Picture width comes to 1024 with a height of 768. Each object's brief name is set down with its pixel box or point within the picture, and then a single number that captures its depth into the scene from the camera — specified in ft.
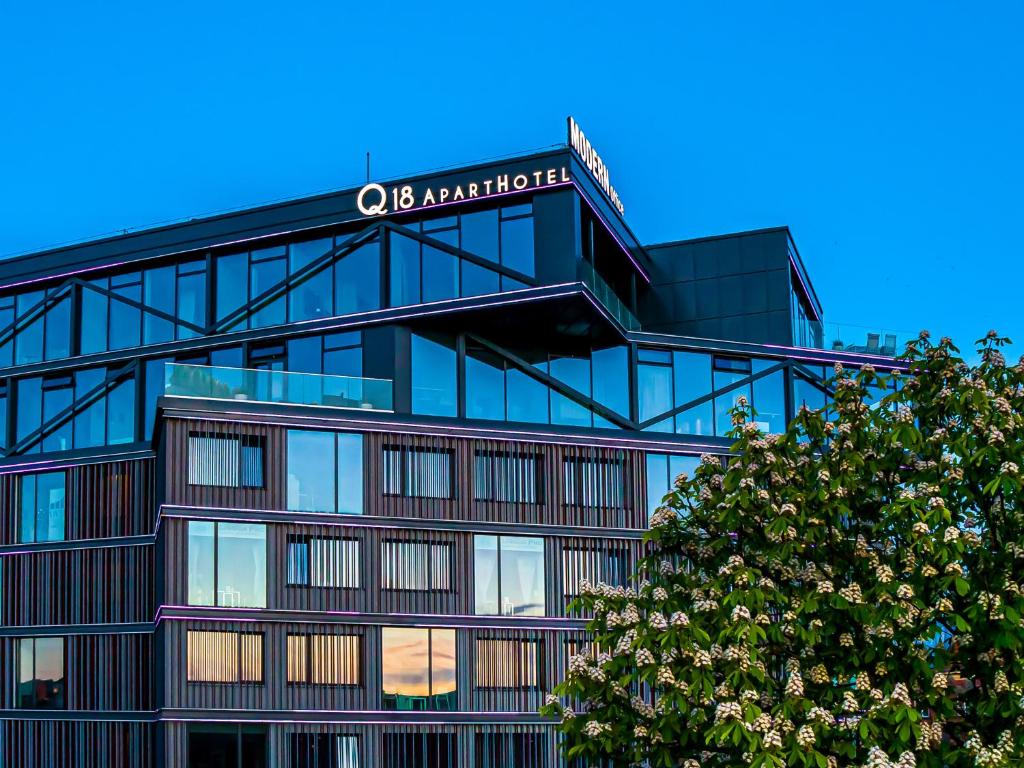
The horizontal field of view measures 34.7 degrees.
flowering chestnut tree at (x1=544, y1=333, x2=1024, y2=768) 99.60
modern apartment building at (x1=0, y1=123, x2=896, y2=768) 184.96
